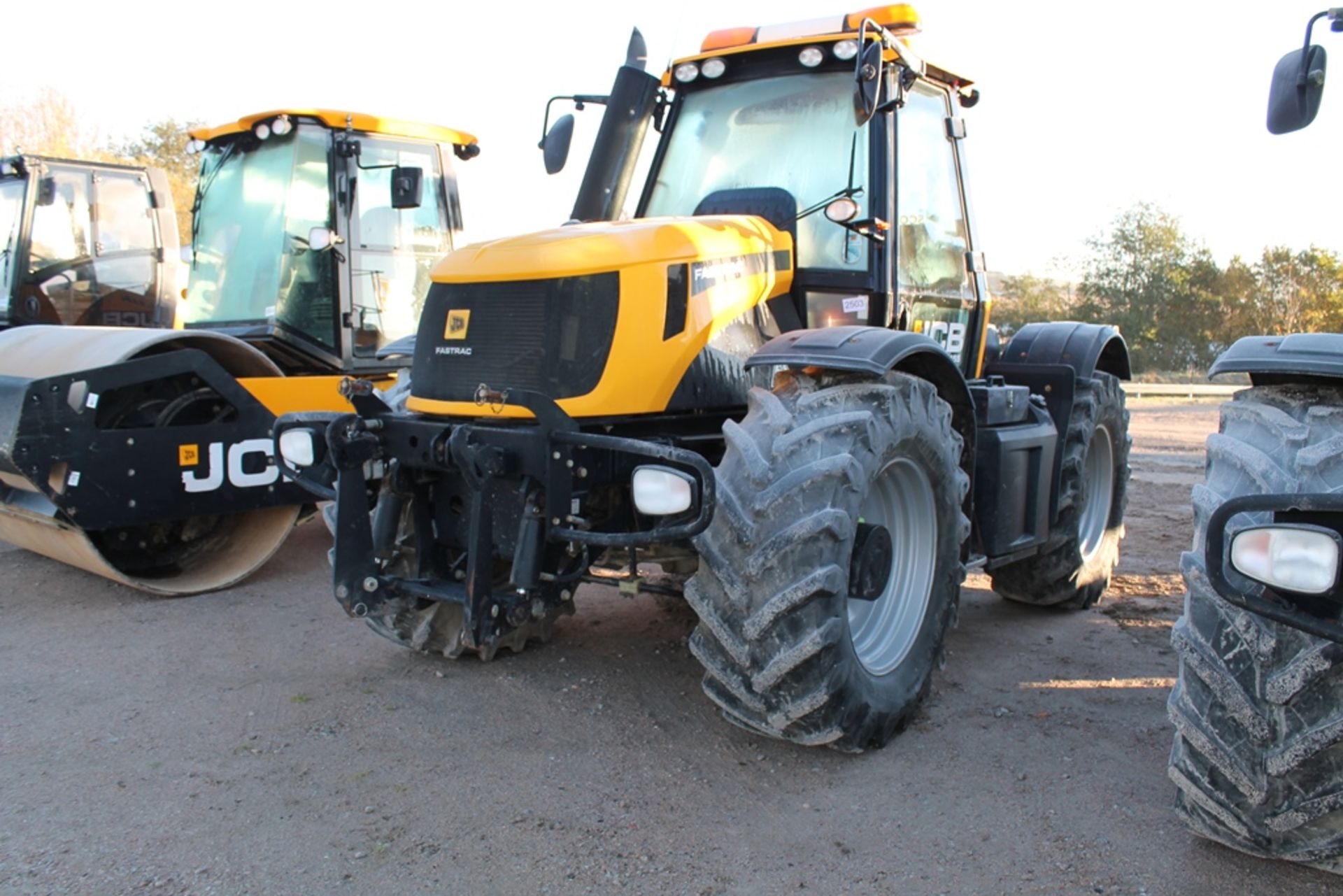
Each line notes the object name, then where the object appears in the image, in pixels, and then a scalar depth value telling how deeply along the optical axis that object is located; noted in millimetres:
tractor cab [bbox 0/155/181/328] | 8797
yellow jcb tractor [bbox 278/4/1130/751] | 3346
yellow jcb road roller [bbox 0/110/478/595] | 5410
